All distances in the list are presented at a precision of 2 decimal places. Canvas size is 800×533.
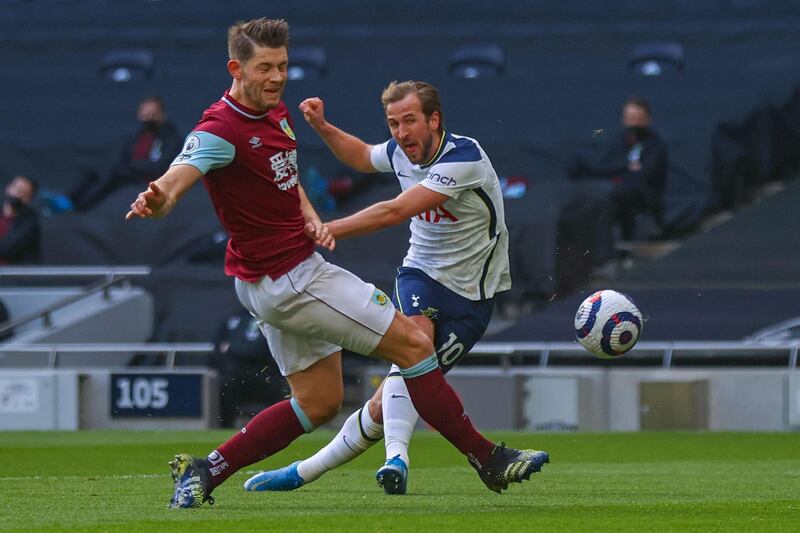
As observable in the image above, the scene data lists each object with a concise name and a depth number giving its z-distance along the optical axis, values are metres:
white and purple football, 15.52
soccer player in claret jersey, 12.41
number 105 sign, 31.02
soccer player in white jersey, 14.49
